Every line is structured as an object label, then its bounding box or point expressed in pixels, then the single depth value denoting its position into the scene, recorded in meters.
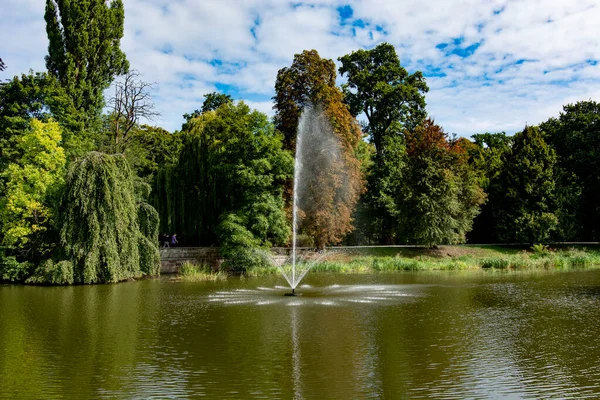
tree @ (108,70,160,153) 33.16
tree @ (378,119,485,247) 34.75
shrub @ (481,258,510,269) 29.17
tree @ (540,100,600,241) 38.44
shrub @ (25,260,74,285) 22.17
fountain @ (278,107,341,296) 31.94
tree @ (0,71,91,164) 27.62
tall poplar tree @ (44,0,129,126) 31.67
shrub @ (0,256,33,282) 23.73
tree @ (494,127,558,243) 36.53
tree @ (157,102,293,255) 28.78
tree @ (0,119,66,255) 24.12
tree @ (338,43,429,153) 40.38
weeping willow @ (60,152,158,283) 22.58
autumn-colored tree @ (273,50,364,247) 31.91
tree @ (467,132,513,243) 40.16
